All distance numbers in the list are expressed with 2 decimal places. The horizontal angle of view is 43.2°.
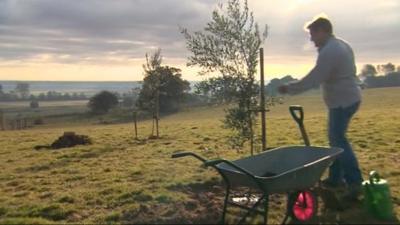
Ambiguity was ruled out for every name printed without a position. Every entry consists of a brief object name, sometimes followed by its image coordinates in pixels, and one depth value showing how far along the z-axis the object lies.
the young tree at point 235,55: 8.99
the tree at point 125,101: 67.03
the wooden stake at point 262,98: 8.74
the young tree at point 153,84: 22.64
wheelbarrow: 5.20
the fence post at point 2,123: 44.46
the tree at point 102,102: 71.37
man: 6.19
